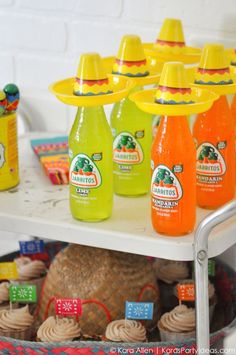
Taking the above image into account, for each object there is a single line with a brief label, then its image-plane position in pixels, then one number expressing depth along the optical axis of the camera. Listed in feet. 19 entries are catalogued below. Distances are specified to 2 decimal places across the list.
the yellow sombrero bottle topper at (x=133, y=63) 4.65
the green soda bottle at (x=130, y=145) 4.67
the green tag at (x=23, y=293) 4.87
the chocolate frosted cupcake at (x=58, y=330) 4.64
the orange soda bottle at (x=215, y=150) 4.47
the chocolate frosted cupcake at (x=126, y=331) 4.58
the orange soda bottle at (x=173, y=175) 4.16
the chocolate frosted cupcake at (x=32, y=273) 5.23
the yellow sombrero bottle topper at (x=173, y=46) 5.10
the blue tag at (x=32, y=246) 5.44
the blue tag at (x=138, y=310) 4.61
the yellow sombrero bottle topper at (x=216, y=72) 4.44
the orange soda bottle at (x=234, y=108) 4.88
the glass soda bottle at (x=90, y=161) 4.33
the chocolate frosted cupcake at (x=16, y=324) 4.79
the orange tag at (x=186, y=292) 4.71
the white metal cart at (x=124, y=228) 4.15
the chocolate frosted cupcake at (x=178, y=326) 4.67
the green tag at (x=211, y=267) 5.03
